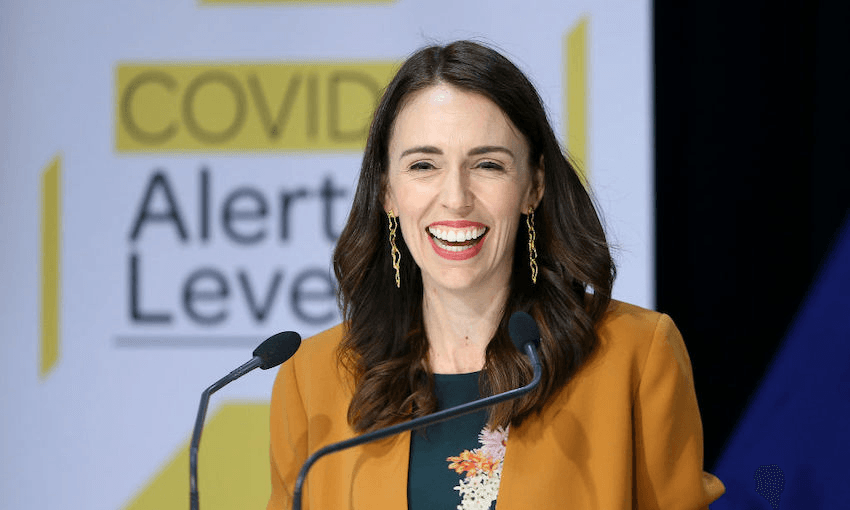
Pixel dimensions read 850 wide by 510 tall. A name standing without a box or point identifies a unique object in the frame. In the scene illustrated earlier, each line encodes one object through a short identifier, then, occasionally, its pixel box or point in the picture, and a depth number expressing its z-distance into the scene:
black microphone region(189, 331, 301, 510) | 4.83
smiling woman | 4.97
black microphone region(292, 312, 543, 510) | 4.77
